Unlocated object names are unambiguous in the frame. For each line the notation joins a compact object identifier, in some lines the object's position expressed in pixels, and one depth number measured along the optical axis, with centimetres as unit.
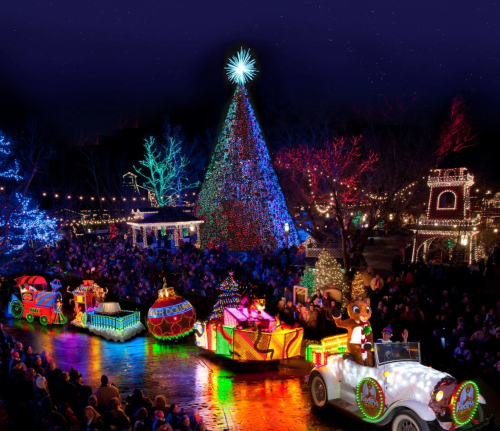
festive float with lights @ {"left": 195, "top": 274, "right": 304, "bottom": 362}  1066
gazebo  2955
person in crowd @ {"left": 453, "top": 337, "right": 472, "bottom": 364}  926
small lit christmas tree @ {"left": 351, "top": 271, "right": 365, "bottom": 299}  1527
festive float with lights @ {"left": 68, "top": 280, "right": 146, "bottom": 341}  1380
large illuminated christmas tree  2450
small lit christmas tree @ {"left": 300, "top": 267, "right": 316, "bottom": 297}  1531
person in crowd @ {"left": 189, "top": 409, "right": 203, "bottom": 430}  614
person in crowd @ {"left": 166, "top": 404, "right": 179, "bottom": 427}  637
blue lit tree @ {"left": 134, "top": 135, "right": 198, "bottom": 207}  3753
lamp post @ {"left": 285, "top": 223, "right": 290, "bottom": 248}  2466
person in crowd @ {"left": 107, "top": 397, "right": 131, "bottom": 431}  644
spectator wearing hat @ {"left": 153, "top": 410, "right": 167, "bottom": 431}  603
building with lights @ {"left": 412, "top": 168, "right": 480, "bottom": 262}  2336
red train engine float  1612
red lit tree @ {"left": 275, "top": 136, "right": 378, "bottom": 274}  2697
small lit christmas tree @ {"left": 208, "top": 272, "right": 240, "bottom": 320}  1235
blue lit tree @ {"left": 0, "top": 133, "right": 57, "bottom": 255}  2235
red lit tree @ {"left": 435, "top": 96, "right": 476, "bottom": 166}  2622
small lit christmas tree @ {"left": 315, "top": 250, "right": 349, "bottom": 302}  1491
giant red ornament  1319
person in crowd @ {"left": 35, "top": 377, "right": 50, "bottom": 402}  770
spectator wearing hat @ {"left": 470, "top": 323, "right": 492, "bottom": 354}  933
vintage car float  621
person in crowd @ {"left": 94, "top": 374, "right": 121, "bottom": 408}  763
